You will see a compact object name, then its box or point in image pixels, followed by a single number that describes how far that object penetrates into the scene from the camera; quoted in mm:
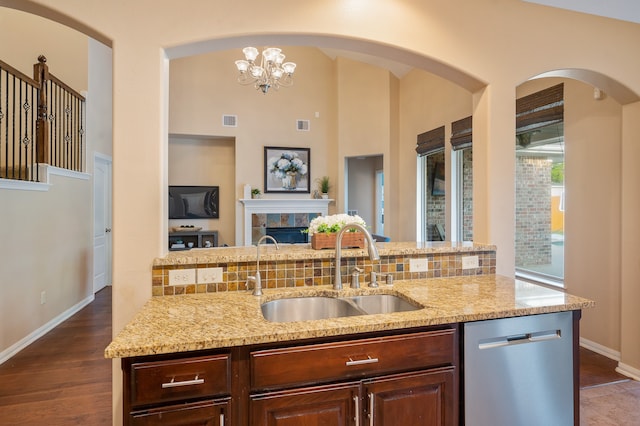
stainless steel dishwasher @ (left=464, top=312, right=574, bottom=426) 1562
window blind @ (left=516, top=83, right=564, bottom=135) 3492
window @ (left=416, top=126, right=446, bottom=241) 5271
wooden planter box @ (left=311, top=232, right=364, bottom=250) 2115
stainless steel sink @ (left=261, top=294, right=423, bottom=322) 1876
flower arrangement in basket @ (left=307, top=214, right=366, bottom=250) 2117
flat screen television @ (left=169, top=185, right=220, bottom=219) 6691
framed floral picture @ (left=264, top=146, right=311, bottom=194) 6887
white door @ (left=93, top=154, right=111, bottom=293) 5656
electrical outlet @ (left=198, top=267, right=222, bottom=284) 1870
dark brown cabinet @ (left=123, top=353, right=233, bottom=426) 1215
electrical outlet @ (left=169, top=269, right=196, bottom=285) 1837
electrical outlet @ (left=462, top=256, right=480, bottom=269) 2316
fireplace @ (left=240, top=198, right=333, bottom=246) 6699
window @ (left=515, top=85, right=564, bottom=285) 3605
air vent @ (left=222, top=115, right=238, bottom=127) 6730
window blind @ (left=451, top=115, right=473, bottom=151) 4375
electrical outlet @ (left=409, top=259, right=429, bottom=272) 2205
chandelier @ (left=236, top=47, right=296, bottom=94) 4570
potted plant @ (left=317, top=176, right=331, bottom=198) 6965
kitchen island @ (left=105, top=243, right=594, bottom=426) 1237
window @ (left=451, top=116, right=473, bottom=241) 4656
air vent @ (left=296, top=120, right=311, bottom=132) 7098
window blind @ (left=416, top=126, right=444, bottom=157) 5103
